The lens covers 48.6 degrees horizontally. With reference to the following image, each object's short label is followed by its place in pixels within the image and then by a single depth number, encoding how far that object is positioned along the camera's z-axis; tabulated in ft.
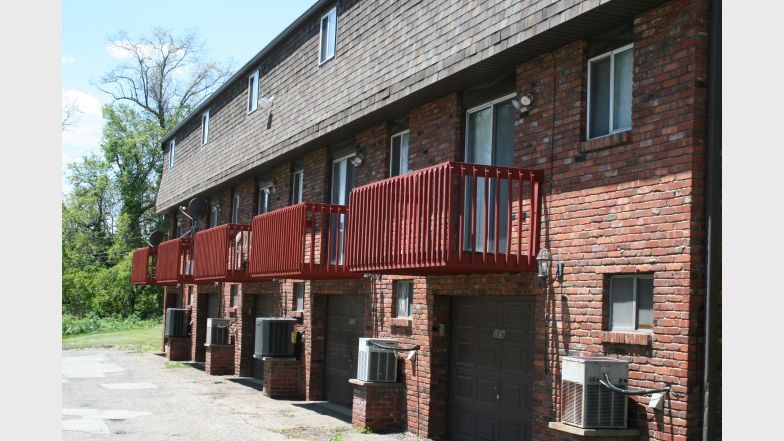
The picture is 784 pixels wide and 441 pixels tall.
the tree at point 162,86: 178.40
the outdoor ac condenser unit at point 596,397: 26.94
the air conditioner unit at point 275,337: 56.49
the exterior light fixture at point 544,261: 31.89
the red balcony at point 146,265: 98.32
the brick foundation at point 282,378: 57.00
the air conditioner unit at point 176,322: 87.35
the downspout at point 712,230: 24.94
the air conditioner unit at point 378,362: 41.93
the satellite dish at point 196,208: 81.35
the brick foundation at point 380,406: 41.98
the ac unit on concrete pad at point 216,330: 72.69
